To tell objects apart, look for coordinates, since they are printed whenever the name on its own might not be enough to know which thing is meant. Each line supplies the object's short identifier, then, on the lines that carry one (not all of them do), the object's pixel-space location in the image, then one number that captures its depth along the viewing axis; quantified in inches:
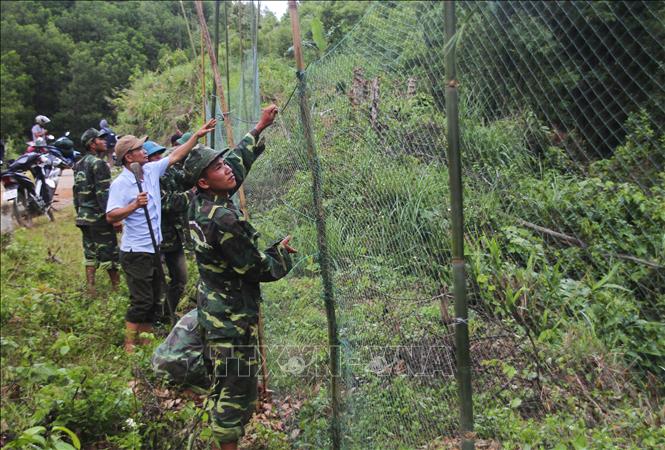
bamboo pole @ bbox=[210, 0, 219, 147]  172.0
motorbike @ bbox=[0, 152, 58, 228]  379.2
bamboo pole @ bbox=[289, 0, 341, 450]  102.1
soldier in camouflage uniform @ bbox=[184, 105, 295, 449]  112.3
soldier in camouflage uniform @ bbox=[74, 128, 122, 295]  222.4
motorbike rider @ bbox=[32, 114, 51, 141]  470.6
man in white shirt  170.7
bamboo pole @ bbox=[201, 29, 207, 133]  196.2
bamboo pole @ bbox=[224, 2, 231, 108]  184.3
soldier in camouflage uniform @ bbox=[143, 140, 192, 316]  192.3
